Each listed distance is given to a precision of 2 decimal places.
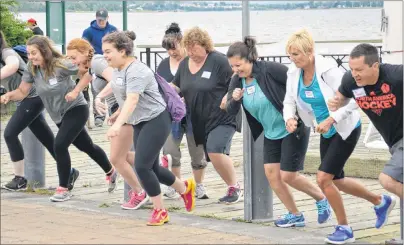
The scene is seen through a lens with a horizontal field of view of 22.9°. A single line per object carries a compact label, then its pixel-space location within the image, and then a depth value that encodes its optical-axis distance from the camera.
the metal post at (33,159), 10.60
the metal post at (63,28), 15.09
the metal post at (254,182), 8.58
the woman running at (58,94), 9.53
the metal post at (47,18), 14.67
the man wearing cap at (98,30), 14.24
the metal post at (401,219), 7.44
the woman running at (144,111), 8.38
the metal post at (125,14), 17.00
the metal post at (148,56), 17.94
